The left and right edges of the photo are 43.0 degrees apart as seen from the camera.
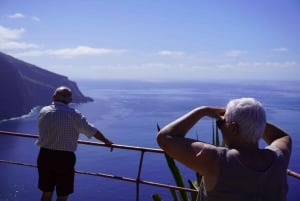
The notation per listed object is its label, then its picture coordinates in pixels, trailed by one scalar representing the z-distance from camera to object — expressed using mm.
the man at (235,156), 1600
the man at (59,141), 3457
